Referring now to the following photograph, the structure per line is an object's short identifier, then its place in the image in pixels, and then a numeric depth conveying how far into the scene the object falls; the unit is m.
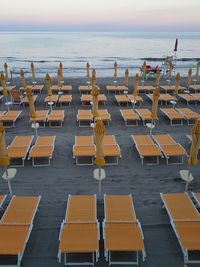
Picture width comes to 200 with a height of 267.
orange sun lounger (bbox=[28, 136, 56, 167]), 9.19
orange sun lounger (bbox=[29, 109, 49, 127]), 12.70
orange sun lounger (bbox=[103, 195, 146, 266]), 5.37
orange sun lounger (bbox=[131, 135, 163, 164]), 9.22
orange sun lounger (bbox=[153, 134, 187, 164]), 9.24
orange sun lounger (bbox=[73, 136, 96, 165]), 9.28
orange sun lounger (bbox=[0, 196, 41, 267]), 5.35
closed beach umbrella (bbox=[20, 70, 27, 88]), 17.38
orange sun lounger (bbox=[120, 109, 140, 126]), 12.72
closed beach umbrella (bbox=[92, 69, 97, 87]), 16.81
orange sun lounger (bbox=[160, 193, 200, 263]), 5.43
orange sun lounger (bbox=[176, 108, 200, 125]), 12.91
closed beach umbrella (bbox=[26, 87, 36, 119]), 10.80
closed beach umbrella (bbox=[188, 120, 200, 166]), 6.45
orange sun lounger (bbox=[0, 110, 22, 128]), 12.66
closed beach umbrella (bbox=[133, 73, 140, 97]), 15.27
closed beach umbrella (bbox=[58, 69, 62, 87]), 17.89
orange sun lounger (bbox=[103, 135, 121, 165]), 9.27
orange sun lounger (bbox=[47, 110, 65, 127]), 12.59
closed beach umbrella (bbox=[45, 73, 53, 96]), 14.88
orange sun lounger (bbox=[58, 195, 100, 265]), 5.34
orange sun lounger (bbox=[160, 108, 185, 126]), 12.80
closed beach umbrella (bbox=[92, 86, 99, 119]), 11.34
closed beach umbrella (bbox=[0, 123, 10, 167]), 6.39
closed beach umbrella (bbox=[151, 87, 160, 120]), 10.87
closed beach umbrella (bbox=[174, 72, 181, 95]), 15.92
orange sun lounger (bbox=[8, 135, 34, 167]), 9.15
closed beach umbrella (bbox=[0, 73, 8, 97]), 15.00
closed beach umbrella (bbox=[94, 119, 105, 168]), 6.31
